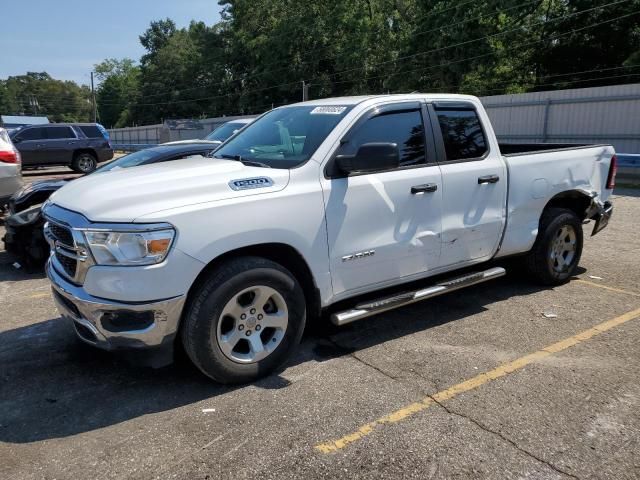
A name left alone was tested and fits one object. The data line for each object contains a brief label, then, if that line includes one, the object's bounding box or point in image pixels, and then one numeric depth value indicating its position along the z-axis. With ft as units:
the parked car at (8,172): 28.60
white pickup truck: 10.99
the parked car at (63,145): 63.52
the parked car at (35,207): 21.15
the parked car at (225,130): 37.04
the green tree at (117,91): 290.56
